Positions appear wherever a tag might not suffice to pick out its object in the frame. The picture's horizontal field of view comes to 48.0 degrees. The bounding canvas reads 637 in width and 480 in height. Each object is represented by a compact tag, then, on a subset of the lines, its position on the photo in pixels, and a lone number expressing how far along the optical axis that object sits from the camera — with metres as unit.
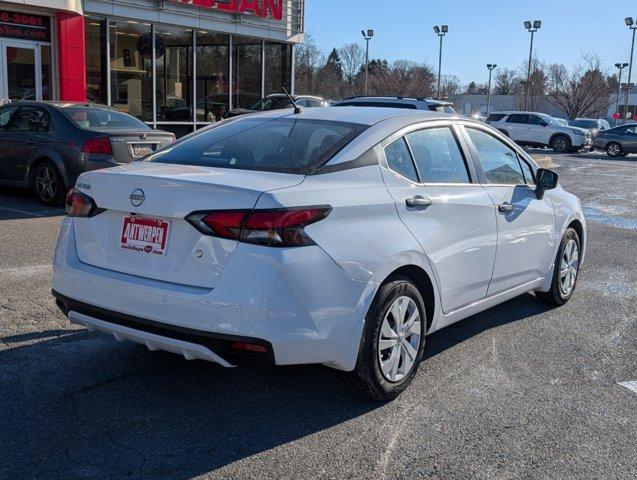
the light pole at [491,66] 79.69
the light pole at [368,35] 65.69
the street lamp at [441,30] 65.38
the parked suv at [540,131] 32.62
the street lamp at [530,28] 62.06
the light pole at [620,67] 76.90
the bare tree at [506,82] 109.62
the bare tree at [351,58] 99.92
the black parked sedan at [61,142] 10.03
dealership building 17.47
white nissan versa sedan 3.47
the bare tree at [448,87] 86.56
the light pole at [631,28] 61.16
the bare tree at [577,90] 64.00
